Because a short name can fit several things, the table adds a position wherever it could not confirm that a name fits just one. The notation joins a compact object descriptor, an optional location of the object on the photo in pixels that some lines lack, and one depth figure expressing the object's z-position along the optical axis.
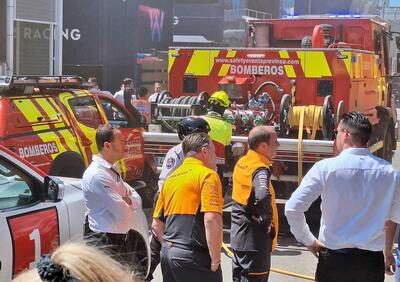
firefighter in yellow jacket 6.68
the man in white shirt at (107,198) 4.39
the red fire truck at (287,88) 7.97
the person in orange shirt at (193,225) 3.78
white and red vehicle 3.84
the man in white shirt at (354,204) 3.62
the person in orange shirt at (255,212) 4.56
